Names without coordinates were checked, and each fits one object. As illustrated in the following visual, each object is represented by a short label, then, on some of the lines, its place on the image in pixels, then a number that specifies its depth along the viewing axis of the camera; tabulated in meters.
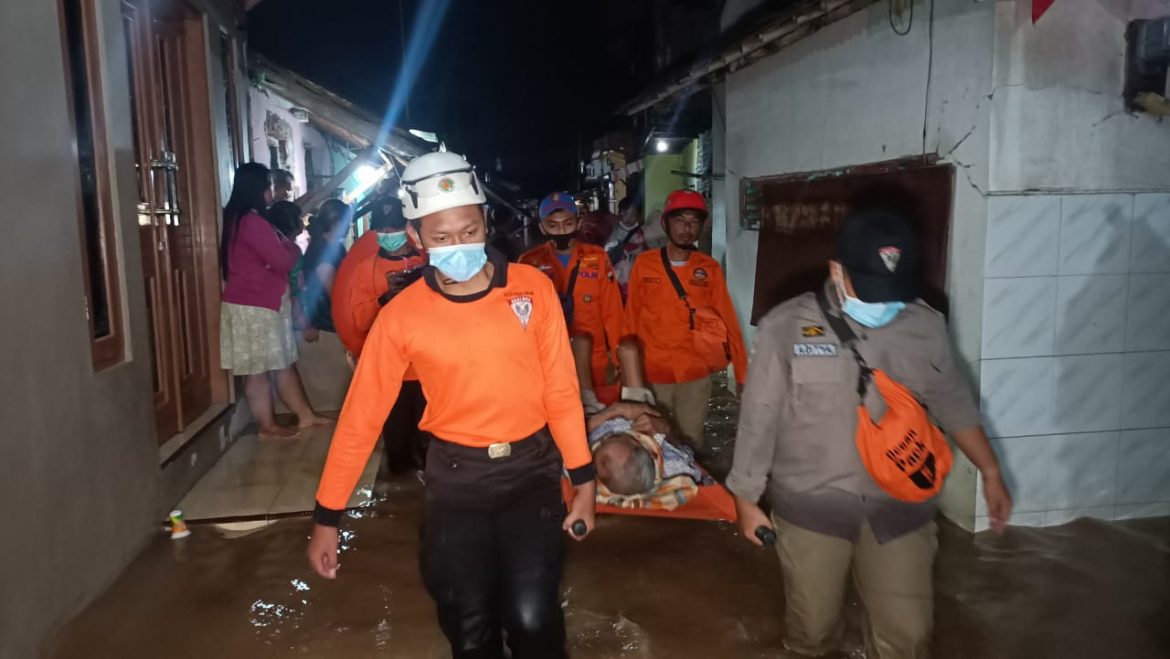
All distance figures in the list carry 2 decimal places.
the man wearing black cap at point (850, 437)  2.88
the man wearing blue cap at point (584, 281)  6.07
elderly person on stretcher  4.97
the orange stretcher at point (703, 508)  5.06
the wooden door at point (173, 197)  5.78
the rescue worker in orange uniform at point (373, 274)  5.50
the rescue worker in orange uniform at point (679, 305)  5.72
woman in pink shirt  6.43
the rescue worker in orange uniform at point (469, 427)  2.80
